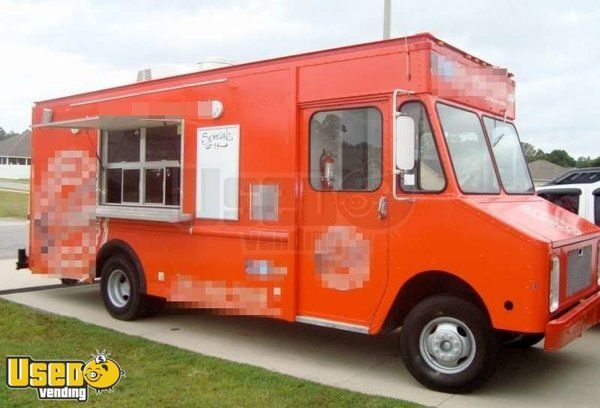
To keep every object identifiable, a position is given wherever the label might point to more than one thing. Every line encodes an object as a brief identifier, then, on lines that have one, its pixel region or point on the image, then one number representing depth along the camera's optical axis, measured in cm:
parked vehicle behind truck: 786
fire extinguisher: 564
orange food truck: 484
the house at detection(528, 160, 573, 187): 4075
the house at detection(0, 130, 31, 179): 6794
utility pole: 1062
